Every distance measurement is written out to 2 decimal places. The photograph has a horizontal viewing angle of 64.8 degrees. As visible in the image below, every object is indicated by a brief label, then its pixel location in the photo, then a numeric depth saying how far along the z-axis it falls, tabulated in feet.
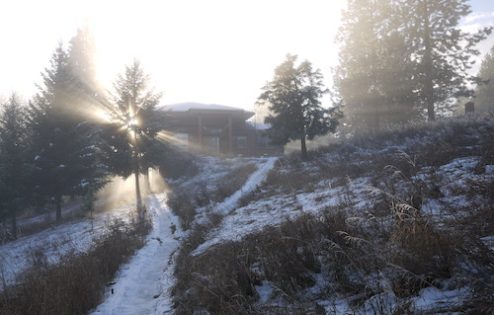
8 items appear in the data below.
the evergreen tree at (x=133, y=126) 84.79
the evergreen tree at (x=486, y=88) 187.38
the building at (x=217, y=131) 148.25
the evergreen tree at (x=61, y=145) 83.66
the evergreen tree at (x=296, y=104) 88.07
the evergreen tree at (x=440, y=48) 108.47
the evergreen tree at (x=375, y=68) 112.27
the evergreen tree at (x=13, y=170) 81.10
